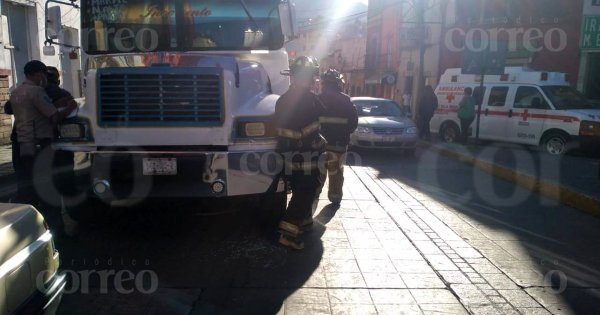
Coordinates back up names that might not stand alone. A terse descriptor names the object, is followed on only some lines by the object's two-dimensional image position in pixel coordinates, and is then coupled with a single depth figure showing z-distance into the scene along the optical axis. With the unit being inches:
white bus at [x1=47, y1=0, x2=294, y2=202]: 176.1
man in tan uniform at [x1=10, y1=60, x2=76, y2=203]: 193.9
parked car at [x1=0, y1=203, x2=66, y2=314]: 85.2
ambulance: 438.6
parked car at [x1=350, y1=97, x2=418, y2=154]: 443.8
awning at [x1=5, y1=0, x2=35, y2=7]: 435.2
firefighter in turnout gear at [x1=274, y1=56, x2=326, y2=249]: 178.4
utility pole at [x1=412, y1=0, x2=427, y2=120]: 874.1
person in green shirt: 516.7
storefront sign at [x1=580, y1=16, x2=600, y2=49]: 649.0
